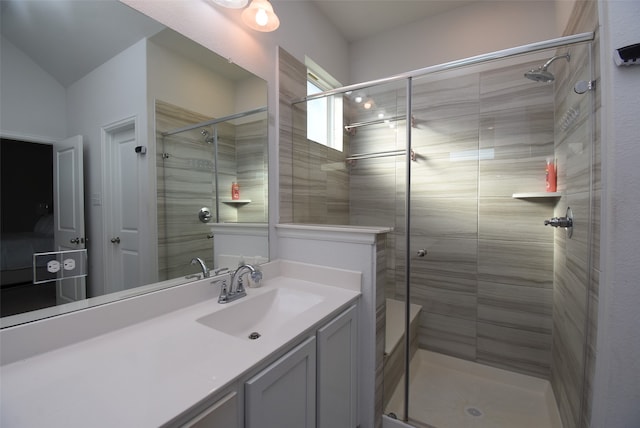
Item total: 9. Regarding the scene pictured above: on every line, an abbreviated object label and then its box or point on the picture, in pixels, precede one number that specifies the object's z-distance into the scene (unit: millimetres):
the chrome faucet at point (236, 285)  1270
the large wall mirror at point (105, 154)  813
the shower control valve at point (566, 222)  1411
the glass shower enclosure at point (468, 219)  1616
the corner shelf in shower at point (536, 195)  1703
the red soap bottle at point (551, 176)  1762
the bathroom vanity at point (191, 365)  602
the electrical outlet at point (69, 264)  899
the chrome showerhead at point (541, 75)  1651
